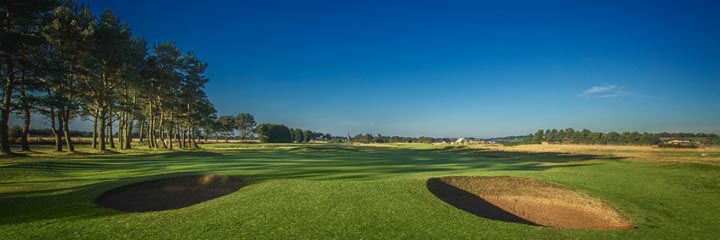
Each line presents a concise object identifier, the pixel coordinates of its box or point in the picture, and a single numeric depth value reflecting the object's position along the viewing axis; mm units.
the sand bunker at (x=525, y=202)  8766
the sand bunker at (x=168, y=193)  9008
